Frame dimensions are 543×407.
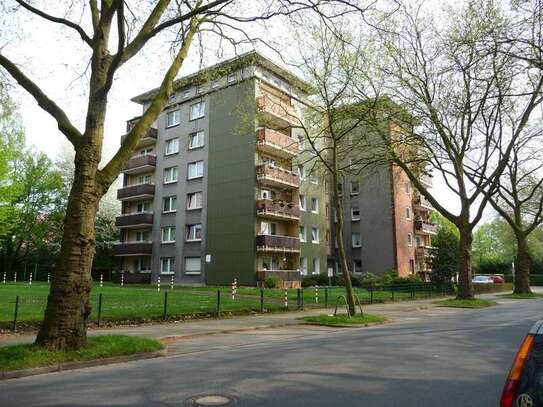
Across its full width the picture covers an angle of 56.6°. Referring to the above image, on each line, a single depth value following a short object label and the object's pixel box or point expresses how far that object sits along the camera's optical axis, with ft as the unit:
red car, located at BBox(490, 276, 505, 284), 186.60
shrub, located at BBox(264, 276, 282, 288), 117.84
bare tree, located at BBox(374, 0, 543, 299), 82.74
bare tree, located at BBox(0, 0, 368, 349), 30.66
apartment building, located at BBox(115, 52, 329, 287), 125.18
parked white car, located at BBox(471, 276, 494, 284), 187.73
